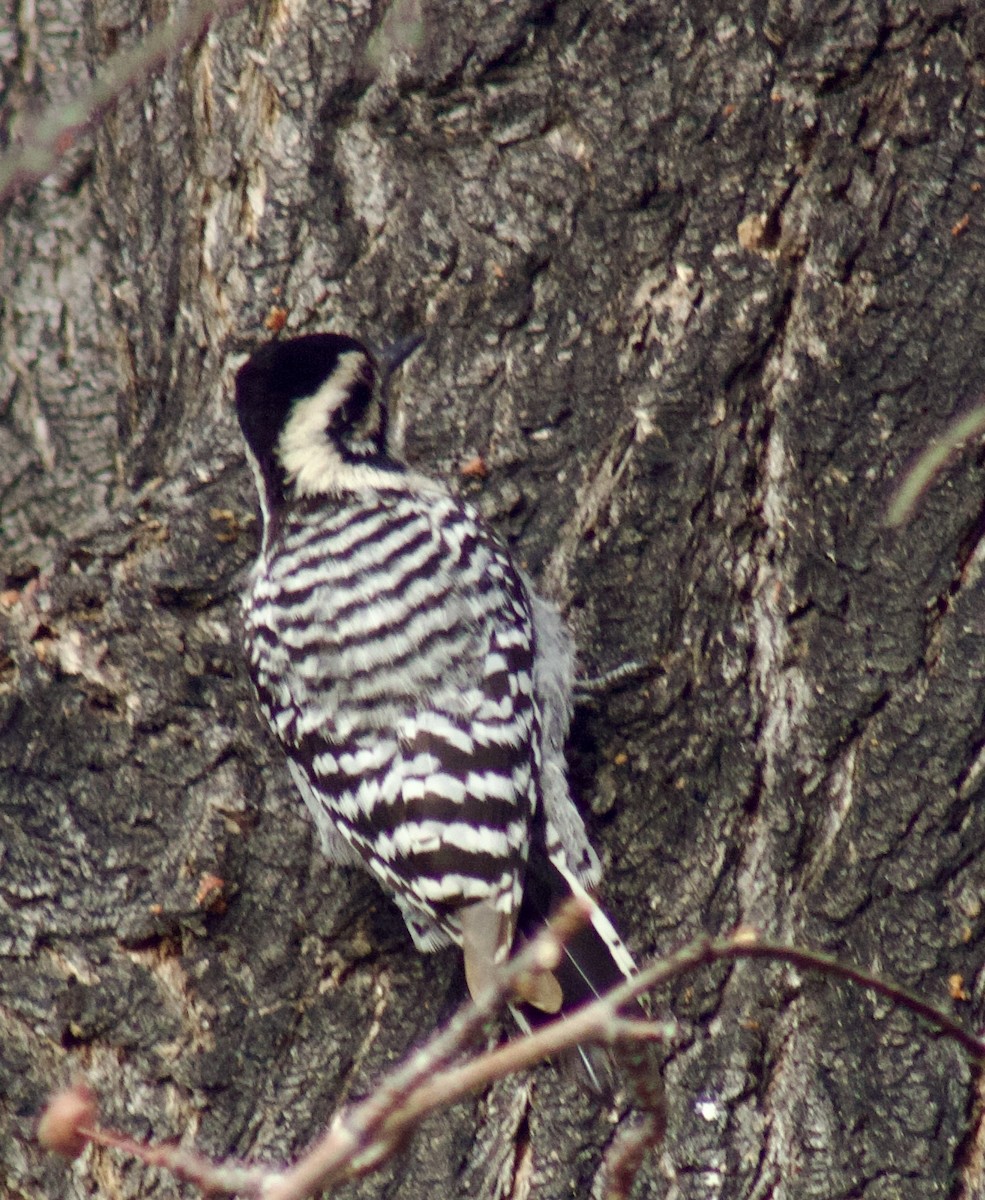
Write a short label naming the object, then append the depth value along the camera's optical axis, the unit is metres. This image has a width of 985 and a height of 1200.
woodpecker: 4.94
